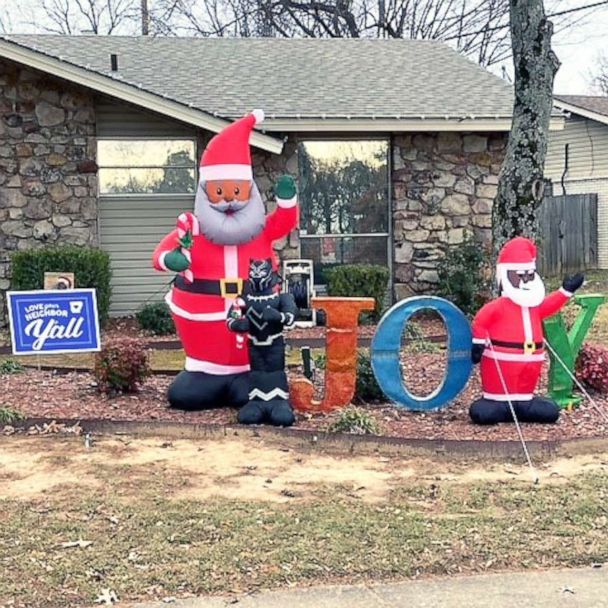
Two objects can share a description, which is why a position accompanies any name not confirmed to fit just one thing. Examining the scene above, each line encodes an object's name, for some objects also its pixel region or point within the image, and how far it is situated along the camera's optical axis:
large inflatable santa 7.79
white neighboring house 25.81
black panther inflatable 7.26
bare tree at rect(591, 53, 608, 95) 46.41
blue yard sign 8.83
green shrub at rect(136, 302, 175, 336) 12.85
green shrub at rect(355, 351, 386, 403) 8.09
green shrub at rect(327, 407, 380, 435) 6.97
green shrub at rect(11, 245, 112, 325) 12.60
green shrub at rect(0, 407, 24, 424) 7.35
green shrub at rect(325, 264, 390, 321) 13.34
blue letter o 7.45
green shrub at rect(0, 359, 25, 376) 9.76
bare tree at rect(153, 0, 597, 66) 29.83
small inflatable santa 7.20
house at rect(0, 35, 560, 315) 13.18
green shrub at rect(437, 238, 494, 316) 13.54
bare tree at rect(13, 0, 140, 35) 36.06
